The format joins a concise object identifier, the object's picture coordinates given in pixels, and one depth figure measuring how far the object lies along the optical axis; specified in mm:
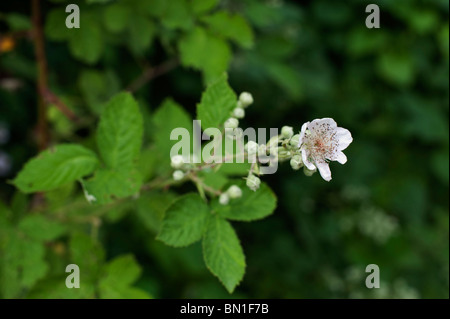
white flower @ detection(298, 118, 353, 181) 495
